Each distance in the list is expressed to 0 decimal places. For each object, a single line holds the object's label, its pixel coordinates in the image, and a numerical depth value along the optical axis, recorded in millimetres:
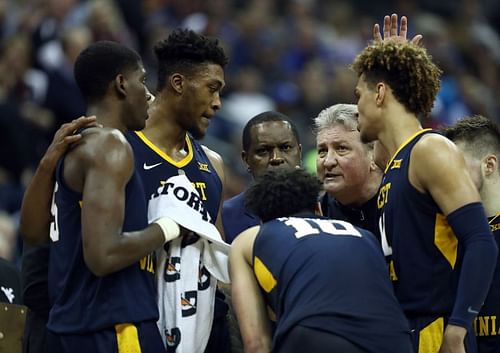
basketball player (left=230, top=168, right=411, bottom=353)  9172
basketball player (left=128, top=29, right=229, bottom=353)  11578
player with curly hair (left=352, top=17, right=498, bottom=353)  9641
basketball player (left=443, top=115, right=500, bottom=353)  11227
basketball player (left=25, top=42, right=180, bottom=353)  9594
